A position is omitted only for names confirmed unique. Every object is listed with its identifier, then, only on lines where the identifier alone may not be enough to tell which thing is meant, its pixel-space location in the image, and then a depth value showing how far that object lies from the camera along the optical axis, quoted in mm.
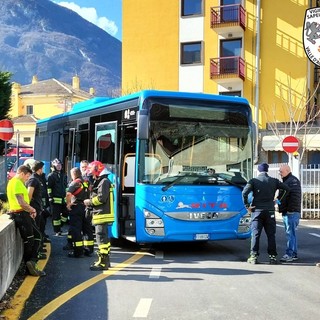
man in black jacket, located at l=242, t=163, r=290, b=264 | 9469
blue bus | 9688
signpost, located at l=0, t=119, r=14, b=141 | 14766
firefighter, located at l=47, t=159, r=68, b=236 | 12370
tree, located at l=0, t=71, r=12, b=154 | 22828
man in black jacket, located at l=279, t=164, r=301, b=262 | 9938
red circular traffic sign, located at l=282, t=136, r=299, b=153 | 17812
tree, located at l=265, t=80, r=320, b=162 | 29906
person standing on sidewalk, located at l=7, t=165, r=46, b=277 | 7996
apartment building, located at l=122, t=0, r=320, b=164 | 31375
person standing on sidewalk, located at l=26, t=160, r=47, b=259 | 8977
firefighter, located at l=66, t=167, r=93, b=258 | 9727
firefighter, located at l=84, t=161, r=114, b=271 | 8609
